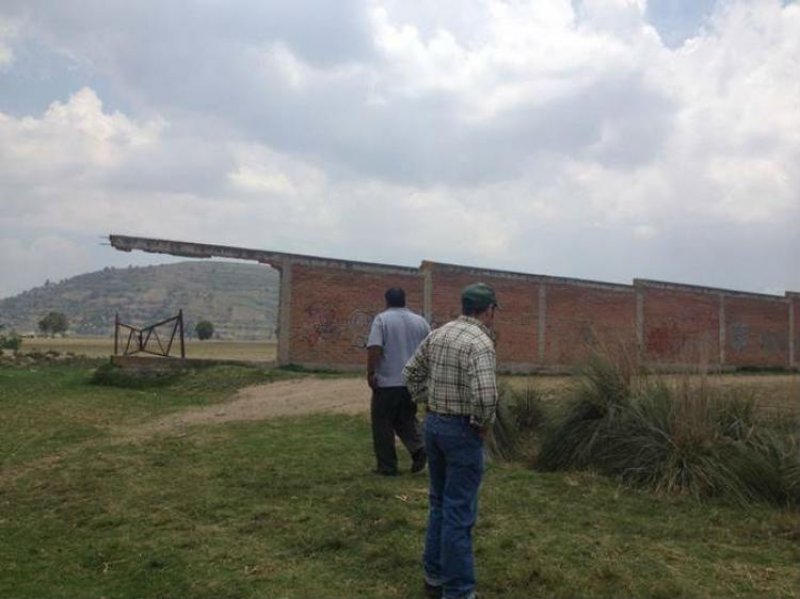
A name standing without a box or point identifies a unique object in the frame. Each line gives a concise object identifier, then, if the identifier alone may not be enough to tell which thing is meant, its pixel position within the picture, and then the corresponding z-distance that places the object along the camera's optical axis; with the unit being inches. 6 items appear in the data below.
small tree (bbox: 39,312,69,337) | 3240.7
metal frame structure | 762.7
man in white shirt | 258.5
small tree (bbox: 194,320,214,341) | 3518.7
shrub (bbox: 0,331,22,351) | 1075.5
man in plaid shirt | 147.5
